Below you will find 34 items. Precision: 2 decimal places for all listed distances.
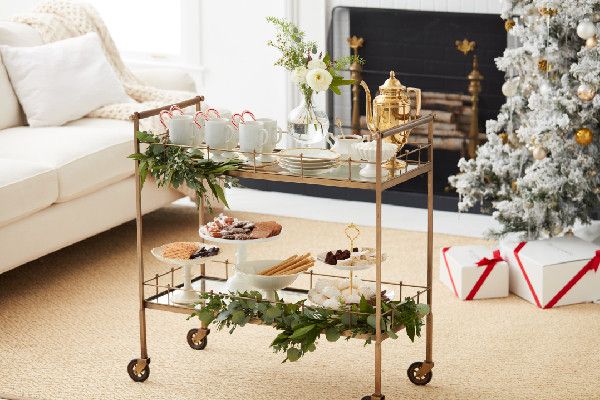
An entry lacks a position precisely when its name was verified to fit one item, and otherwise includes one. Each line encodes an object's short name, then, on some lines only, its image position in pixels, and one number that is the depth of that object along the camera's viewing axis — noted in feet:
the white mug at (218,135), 14.52
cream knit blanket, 22.43
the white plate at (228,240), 14.92
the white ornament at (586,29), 18.17
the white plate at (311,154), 13.91
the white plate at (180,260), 15.18
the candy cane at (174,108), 15.13
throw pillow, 21.56
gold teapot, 14.41
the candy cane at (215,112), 14.90
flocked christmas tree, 18.54
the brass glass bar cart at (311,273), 13.55
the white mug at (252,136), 14.30
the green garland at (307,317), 13.87
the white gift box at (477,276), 18.20
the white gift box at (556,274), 17.85
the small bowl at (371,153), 13.69
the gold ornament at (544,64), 19.06
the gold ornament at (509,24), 19.91
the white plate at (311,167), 13.94
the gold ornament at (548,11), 18.66
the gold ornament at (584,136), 18.55
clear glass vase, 14.51
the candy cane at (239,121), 14.69
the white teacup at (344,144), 14.61
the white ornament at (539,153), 18.84
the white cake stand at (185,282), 15.20
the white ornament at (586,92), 18.29
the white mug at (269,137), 14.52
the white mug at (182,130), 14.68
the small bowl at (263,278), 14.87
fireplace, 23.65
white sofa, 18.07
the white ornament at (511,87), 19.95
